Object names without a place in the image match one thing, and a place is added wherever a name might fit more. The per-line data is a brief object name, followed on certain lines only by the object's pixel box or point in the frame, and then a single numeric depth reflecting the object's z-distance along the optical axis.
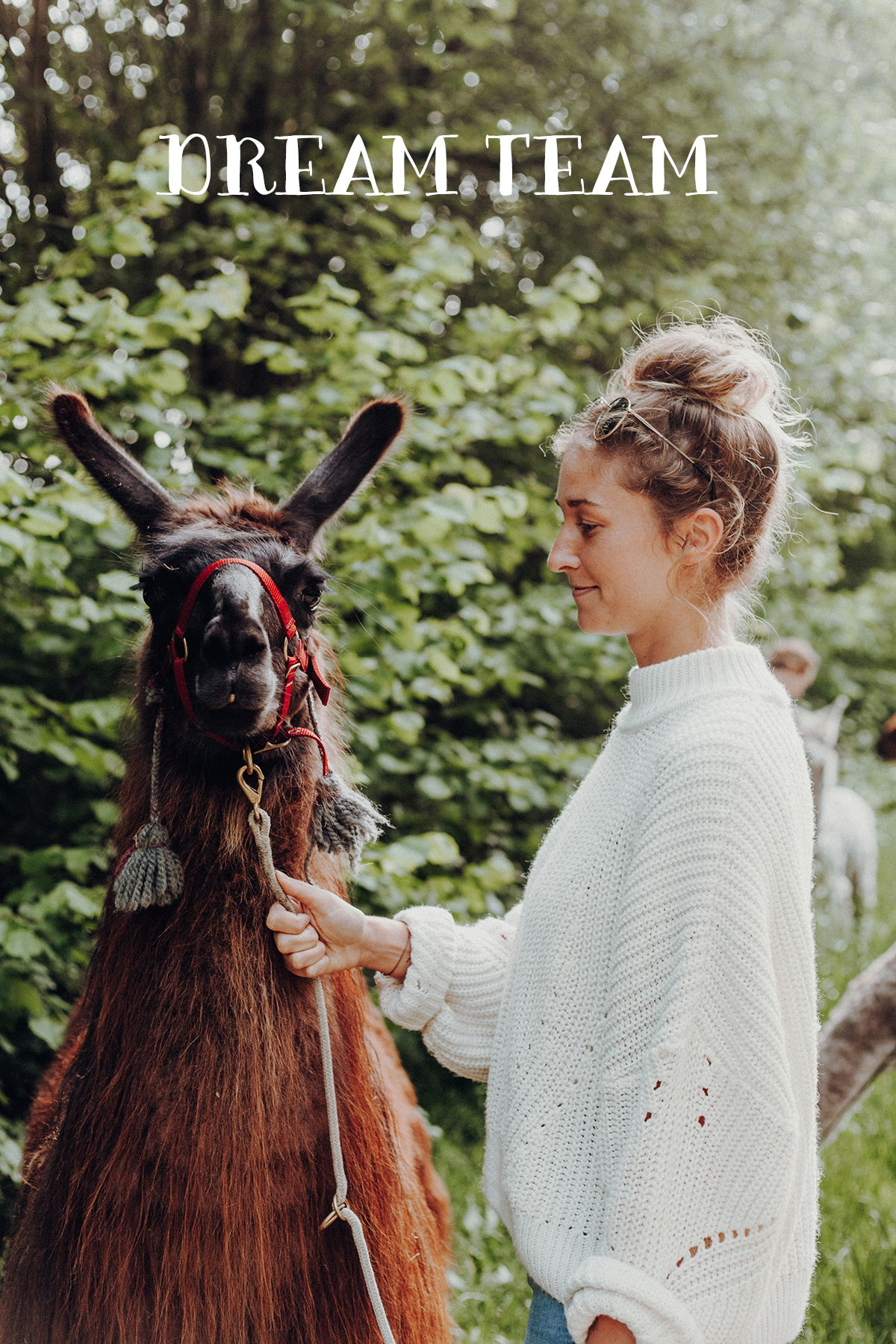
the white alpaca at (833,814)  6.82
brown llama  1.62
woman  1.29
